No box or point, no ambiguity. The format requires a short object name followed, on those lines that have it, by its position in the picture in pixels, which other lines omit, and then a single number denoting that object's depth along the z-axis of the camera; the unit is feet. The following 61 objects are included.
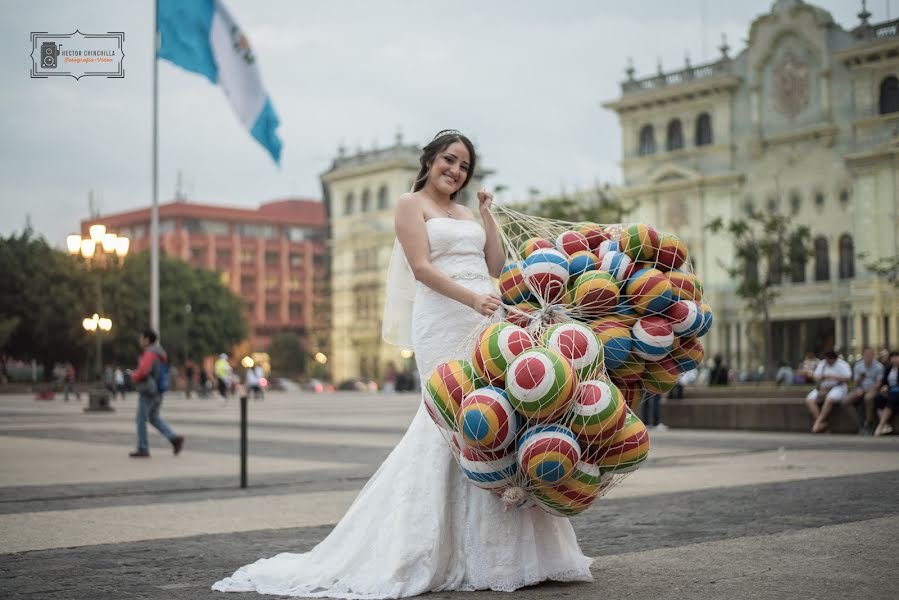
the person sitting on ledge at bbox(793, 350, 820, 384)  81.62
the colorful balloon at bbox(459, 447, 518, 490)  15.52
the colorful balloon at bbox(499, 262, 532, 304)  17.31
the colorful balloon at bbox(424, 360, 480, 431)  15.76
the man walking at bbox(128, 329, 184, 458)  45.37
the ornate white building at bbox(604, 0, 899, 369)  180.55
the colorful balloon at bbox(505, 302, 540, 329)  16.80
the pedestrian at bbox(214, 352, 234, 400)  136.21
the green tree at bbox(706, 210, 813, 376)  140.36
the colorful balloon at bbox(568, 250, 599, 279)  17.17
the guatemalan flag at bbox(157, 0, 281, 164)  62.18
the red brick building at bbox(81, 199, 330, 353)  357.20
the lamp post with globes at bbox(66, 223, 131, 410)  89.15
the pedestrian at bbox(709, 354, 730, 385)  95.99
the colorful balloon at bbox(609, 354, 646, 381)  17.01
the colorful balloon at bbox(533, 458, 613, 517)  15.43
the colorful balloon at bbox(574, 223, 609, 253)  17.90
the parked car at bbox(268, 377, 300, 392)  238.27
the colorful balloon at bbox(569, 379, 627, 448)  15.28
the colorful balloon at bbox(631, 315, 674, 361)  16.74
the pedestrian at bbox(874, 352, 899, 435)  56.44
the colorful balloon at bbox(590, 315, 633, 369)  16.71
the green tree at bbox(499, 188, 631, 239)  131.95
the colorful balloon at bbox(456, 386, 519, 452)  15.16
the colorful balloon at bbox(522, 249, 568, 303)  16.96
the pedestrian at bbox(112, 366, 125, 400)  161.99
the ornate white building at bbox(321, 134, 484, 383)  282.77
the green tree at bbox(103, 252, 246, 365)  215.51
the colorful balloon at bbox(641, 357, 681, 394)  17.22
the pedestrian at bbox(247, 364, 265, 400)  142.41
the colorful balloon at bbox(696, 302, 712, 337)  17.10
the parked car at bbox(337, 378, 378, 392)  234.99
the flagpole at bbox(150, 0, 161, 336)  78.79
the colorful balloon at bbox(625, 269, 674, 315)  16.79
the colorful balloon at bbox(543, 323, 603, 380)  15.60
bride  16.56
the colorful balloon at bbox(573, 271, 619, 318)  16.76
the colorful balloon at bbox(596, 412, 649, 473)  15.58
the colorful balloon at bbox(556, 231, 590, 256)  17.62
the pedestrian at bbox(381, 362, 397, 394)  211.82
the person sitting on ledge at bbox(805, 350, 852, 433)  59.47
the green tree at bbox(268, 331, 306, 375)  330.34
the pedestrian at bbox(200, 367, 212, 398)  163.82
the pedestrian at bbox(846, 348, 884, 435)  58.23
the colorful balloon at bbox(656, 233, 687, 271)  17.24
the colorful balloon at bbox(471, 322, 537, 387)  15.40
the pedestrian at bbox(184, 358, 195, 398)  166.85
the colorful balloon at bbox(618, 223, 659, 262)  17.25
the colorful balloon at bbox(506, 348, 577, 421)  14.97
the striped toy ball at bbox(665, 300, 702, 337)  16.83
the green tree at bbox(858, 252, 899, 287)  154.76
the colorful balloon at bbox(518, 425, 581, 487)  15.05
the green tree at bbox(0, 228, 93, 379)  196.95
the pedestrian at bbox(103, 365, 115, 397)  151.44
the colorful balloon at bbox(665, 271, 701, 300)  16.97
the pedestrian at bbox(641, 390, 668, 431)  69.10
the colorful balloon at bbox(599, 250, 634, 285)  17.08
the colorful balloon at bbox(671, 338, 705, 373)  17.21
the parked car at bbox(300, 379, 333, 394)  235.20
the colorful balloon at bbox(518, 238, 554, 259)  17.65
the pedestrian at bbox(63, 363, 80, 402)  144.72
